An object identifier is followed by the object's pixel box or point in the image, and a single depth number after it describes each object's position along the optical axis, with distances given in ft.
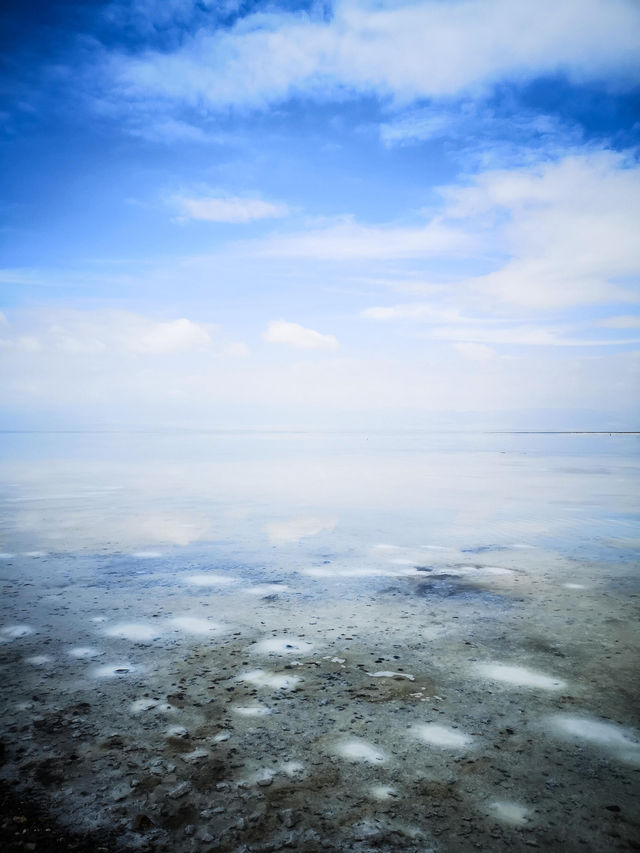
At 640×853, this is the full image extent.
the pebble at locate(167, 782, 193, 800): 7.53
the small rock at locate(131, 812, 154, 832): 6.94
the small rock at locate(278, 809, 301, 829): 7.05
